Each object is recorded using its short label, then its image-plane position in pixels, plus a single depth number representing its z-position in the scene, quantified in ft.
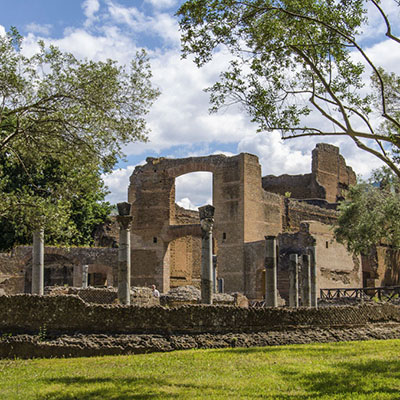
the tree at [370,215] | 79.46
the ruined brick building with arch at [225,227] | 107.65
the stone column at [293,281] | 66.95
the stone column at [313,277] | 70.47
